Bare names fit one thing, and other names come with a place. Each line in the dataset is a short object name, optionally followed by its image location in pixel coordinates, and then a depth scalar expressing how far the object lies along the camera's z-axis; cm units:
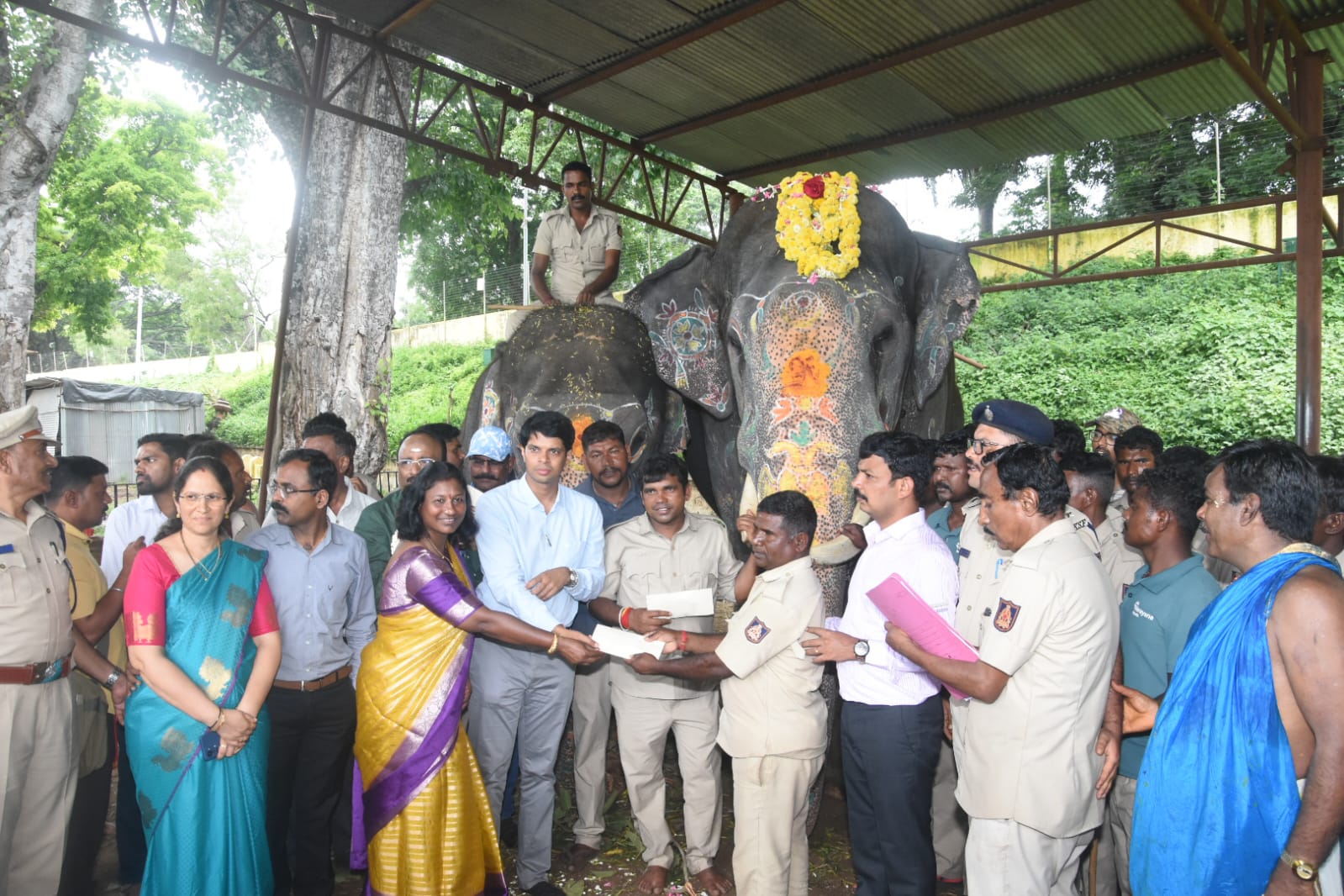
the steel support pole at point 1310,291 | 860
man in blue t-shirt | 317
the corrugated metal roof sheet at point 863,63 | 736
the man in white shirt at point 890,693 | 327
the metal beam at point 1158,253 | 1118
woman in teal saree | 320
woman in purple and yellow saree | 360
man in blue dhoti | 218
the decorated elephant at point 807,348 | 422
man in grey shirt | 367
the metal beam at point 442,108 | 692
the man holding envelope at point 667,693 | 402
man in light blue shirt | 395
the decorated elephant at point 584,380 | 572
